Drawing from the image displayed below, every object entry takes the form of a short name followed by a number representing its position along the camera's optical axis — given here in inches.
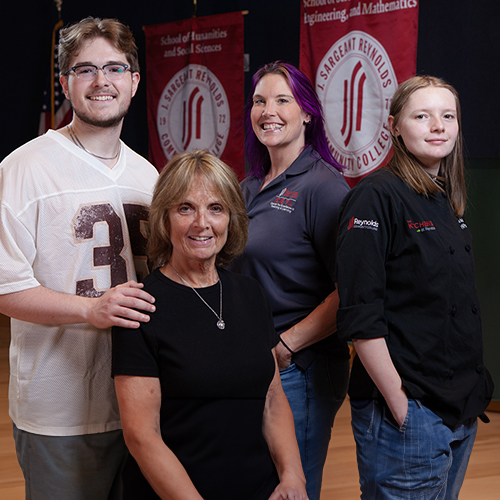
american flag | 264.2
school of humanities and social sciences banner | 209.0
